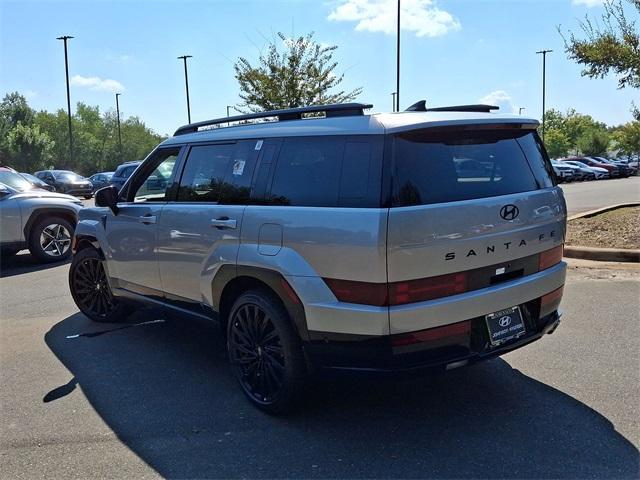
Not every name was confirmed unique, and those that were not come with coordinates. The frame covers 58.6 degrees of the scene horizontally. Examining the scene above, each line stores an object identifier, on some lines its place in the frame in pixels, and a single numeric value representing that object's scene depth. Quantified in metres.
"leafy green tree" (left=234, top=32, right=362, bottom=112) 15.44
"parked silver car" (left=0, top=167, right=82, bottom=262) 9.21
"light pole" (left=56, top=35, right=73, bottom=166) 42.91
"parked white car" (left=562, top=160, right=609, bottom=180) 37.27
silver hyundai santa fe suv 3.06
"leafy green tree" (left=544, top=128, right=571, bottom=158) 85.95
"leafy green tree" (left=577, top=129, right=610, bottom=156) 71.94
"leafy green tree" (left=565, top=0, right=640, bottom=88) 9.94
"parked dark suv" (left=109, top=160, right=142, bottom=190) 16.06
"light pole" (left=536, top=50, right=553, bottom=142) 58.06
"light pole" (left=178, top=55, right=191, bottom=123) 49.69
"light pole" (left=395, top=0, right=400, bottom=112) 27.37
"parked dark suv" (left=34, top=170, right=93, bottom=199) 28.34
